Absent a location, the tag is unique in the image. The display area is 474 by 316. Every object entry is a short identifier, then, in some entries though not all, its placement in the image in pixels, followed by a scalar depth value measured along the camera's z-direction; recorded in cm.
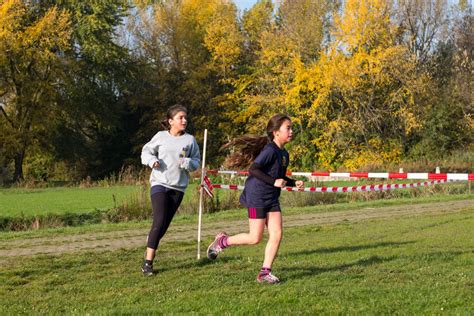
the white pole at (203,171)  972
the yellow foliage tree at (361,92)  4631
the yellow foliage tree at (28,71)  4466
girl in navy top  730
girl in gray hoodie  830
